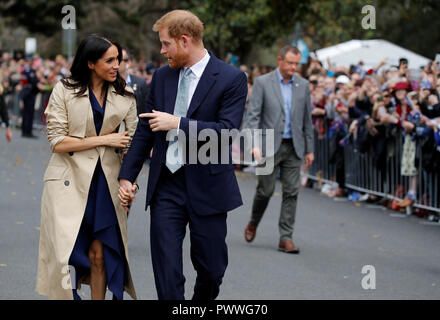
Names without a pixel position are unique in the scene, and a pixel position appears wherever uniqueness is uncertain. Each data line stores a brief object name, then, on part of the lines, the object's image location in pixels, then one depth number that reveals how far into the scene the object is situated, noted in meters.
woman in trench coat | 11.52
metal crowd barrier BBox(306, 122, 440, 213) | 24.39
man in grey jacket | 19.14
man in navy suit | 10.61
